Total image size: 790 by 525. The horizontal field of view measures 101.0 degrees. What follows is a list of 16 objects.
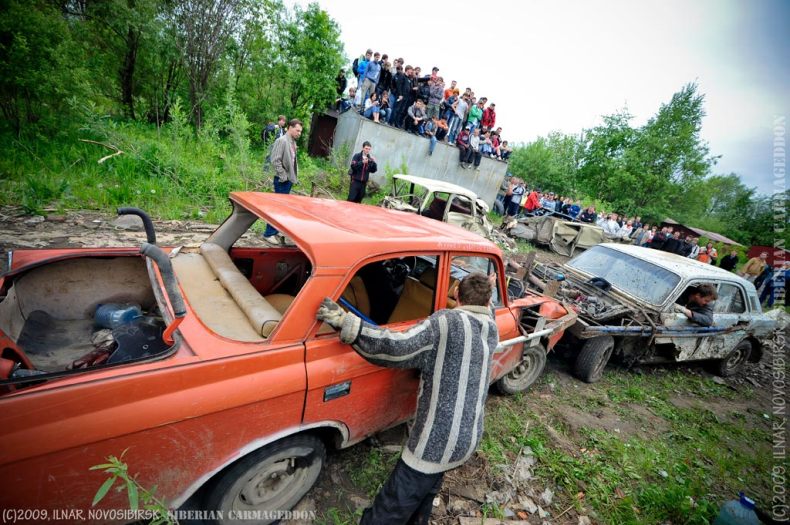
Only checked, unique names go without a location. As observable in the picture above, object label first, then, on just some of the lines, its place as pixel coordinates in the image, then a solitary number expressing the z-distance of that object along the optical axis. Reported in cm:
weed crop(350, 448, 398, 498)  246
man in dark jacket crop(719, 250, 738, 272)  1280
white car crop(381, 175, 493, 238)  786
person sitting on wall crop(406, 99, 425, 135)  1176
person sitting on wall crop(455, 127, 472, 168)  1332
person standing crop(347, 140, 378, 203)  784
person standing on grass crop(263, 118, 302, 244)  564
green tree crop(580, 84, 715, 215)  2411
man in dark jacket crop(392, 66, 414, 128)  1154
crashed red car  127
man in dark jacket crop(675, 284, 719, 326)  470
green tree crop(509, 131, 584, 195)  2991
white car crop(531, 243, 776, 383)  438
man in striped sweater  185
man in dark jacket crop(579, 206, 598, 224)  1593
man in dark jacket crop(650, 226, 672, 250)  1451
